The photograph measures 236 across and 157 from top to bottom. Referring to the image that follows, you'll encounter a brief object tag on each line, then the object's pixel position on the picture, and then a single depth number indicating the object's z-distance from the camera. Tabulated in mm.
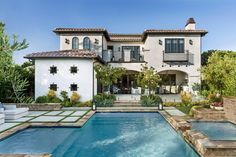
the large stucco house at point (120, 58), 11445
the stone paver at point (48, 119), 7424
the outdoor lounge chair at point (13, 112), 7396
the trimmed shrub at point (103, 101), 10787
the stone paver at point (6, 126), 6188
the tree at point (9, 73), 8636
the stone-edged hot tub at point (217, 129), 5514
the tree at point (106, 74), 11100
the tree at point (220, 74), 8382
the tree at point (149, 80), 11204
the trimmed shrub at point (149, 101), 10795
